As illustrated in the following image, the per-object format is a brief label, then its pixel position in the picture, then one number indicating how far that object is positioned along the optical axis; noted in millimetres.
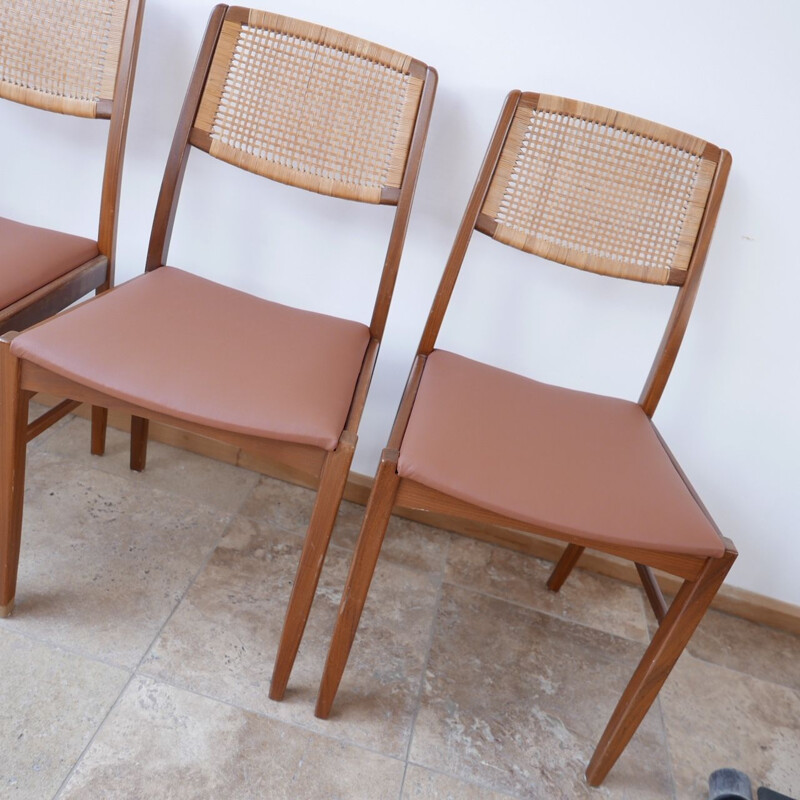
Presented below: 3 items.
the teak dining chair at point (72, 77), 1232
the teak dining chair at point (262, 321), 997
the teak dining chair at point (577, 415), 1002
